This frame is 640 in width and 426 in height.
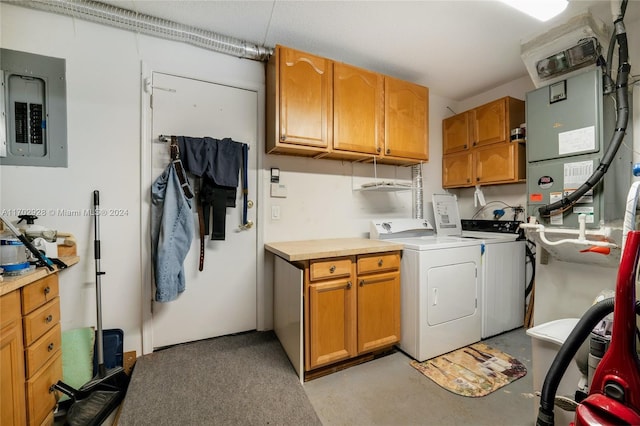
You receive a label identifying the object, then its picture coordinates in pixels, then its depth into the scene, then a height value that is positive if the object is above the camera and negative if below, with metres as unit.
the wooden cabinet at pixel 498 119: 2.61 +0.92
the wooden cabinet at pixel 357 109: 2.28 +0.90
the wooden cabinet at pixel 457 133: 2.98 +0.90
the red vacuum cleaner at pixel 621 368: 0.86 -0.55
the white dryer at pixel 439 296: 2.05 -0.71
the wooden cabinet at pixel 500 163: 2.56 +0.46
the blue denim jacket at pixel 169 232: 1.90 -0.16
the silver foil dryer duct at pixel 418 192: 3.06 +0.20
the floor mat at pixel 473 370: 1.76 -1.19
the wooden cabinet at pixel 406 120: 2.51 +0.88
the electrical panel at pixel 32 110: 1.70 +0.67
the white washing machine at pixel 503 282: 2.39 -0.70
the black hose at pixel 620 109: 1.47 +0.56
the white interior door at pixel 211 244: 2.07 -0.29
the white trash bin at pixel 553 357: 1.25 -0.78
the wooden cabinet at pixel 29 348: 1.14 -0.68
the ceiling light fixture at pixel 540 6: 1.48 +1.16
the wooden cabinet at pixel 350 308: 1.80 -0.73
